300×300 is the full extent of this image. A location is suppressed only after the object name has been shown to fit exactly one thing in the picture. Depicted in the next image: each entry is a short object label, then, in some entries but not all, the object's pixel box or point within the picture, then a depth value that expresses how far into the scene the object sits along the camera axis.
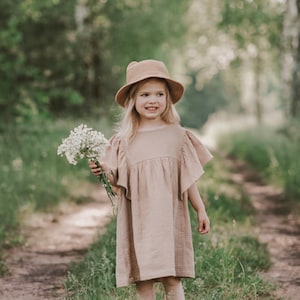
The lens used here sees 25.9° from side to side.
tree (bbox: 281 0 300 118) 13.46
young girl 4.06
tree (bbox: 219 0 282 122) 17.97
